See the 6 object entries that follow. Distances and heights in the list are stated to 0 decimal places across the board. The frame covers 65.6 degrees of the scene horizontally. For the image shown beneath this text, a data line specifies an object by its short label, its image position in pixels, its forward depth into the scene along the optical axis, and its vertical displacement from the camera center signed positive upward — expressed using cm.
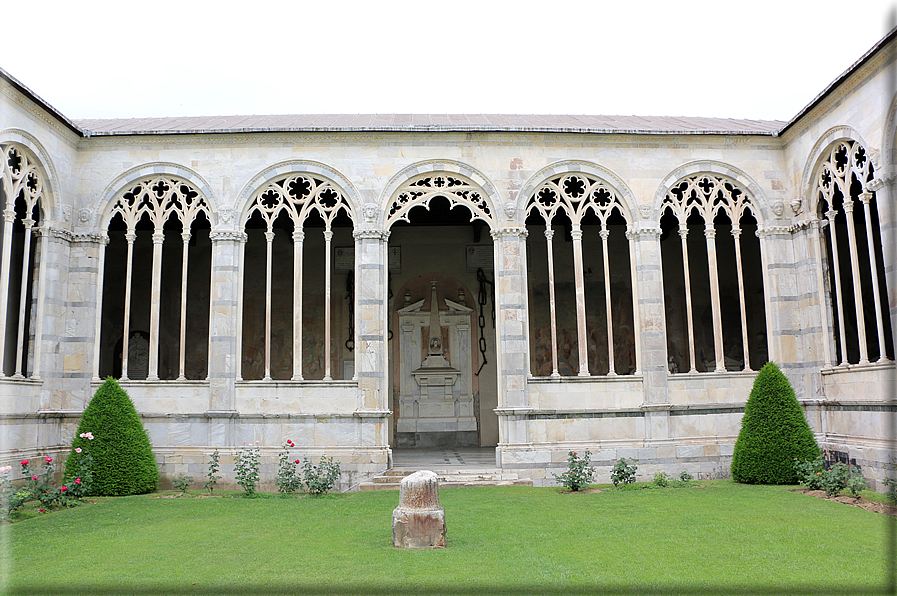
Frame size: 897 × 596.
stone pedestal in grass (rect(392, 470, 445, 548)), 767 -157
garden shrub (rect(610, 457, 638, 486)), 1285 -189
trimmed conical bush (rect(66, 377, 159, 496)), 1226 -116
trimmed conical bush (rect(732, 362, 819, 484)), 1225 -119
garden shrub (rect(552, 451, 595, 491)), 1255 -186
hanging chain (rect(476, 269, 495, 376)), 2023 +227
